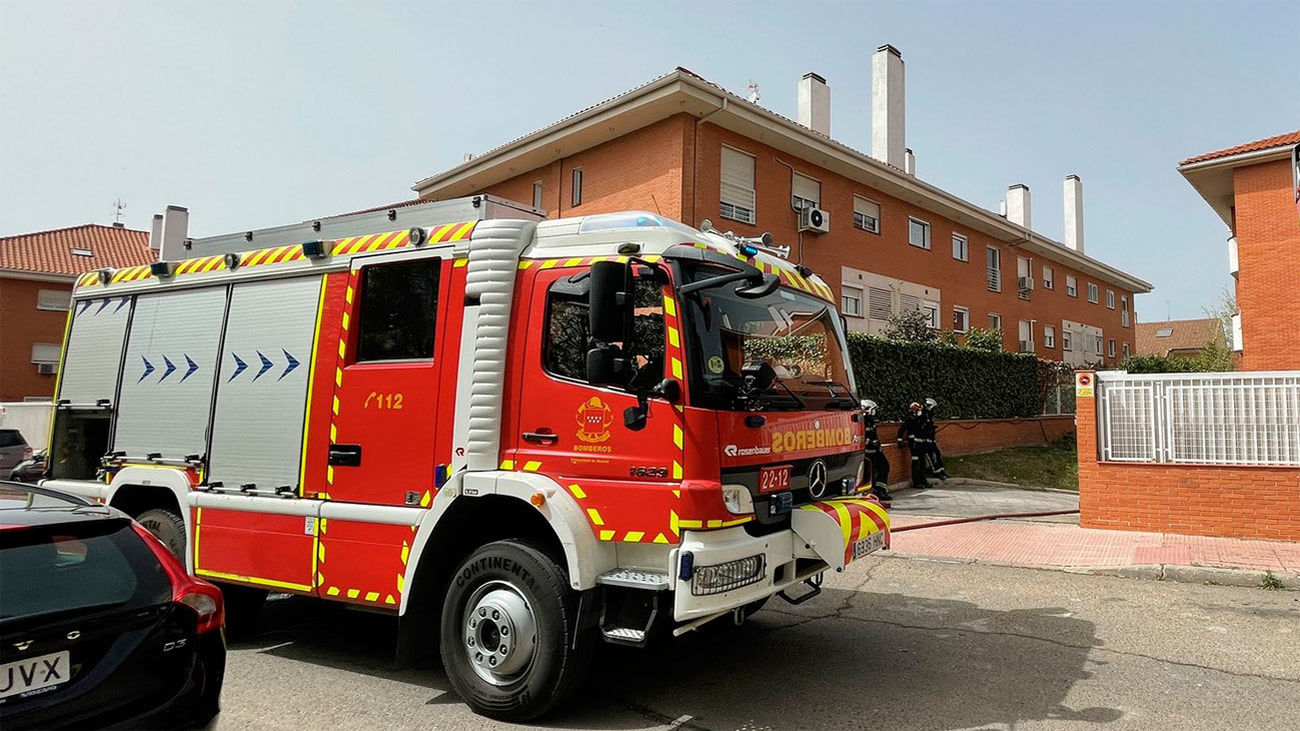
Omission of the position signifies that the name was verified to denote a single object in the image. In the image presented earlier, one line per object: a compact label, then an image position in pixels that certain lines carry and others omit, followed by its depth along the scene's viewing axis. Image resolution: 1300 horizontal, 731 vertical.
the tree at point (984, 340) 22.61
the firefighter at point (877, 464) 12.03
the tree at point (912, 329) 20.48
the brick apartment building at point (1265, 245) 17.69
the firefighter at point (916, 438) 14.66
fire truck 4.07
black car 2.76
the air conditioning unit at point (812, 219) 19.30
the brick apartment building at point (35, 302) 32.72
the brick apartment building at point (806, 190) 16.89
